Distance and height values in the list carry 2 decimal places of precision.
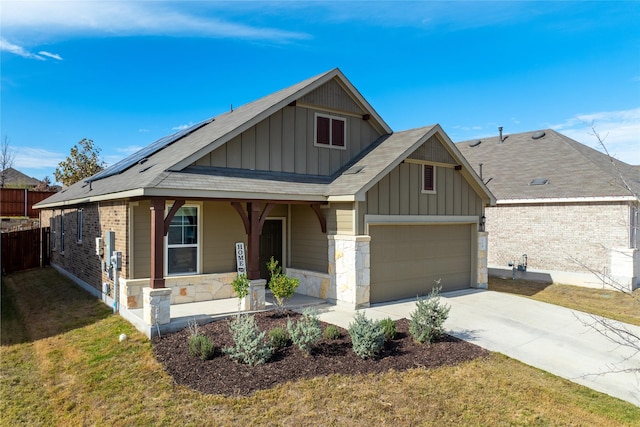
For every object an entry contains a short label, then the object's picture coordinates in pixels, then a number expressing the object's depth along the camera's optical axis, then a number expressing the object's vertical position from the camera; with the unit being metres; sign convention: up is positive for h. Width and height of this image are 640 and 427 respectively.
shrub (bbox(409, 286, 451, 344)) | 7.62 -2.12
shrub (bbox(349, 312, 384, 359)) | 6.80 -2.19
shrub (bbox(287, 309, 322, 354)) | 6.91 -2.18
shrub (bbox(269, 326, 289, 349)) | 7.10 -2.29
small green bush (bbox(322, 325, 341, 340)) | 7.57 -2.33
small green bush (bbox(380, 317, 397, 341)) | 7.64 -2.28
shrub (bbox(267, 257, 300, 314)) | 9.38 -1.79
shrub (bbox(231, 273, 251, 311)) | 9.02 -1.69
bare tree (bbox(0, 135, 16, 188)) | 38.41 +5.37
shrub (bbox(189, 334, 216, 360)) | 6.68 -2.31
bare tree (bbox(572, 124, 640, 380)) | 4.35 -2.63
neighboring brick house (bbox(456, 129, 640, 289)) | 15.08 -0.04
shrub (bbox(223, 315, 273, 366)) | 6.53 -2.29
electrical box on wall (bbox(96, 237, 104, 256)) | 10.86 -0.98
